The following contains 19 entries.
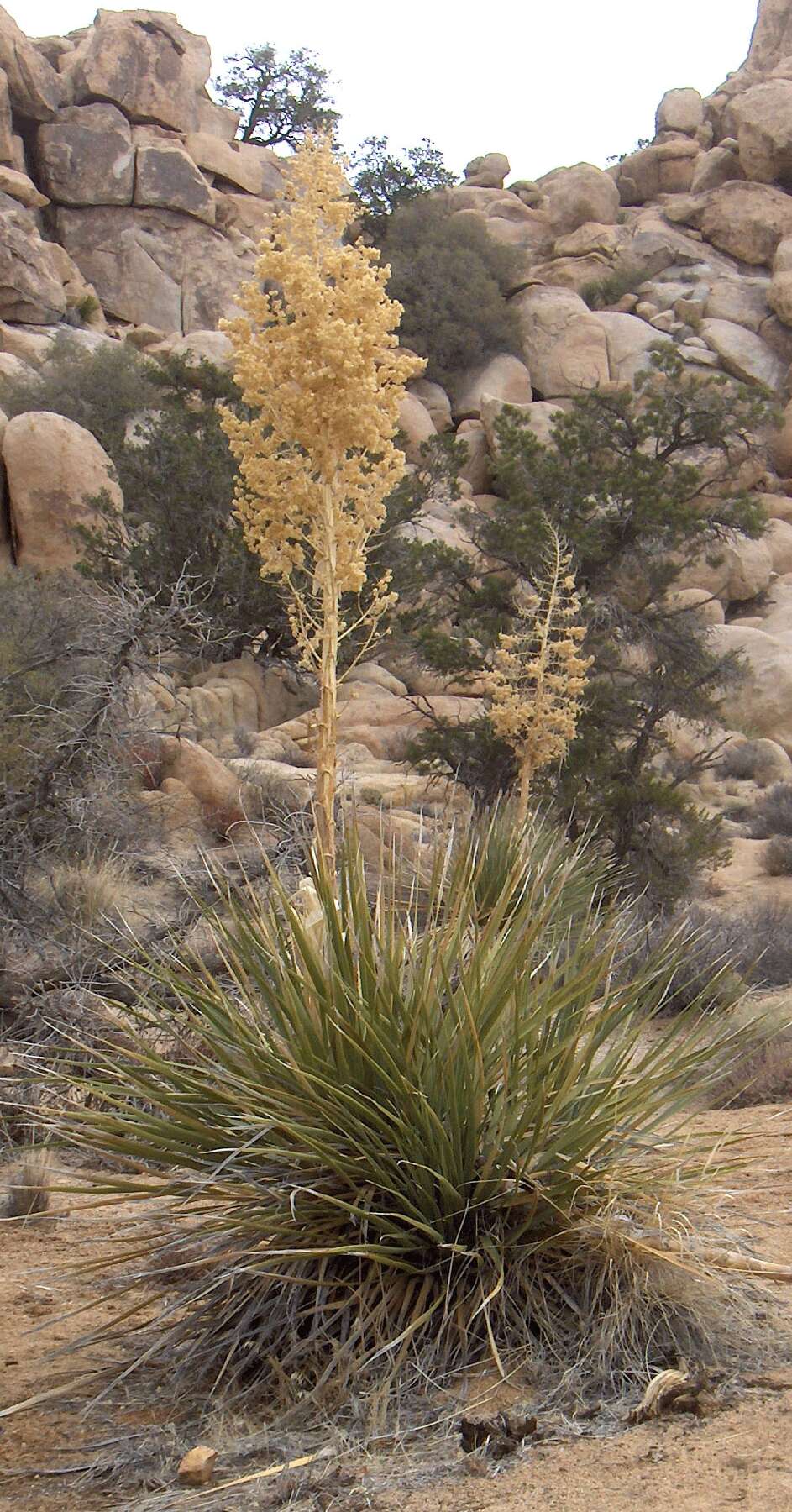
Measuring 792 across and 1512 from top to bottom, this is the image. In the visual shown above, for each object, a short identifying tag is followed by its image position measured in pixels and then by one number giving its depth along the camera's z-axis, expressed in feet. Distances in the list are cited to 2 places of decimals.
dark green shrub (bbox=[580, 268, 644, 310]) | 115.24
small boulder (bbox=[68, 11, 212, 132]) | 110.32
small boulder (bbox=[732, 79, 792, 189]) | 115.85
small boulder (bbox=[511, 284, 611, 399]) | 104.37
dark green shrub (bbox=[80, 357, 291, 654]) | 58.39
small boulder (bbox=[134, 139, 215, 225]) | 108.68
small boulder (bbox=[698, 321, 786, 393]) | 104.94
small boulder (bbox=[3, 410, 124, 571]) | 61.21
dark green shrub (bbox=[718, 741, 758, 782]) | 67.05
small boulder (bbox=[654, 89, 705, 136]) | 131.54
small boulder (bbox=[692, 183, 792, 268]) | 116.16
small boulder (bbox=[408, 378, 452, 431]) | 101.45
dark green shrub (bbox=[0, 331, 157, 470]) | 77.56
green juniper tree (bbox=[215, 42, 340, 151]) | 144.15
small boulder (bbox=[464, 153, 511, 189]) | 136.67
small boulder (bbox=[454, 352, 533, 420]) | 102.17
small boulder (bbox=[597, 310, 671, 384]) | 103.60
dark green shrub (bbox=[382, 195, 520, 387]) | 105.29
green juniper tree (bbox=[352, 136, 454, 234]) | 123.24
